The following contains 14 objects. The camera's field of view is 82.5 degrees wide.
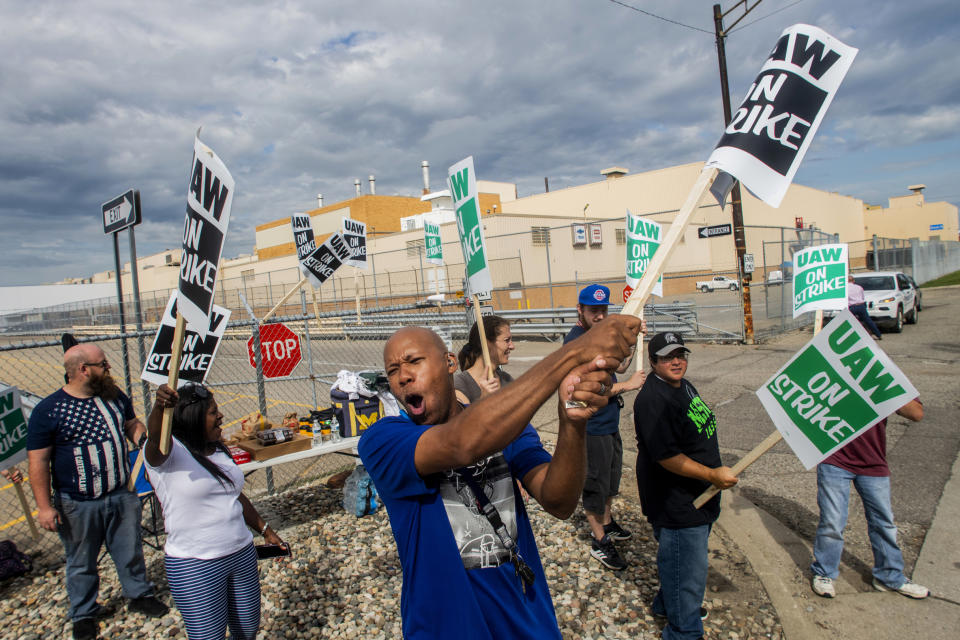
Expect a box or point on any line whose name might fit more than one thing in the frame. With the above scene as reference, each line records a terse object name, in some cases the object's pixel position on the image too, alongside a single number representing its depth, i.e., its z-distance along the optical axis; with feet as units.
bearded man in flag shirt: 11.73
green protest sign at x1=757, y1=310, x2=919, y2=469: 9.65
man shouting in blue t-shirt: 4.80
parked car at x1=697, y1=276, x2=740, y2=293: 113.42
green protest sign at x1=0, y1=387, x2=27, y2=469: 13.47
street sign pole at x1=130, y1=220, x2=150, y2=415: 17.42
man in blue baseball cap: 13.83
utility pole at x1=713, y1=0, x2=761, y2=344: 43.62
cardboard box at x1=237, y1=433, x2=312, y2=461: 15.62
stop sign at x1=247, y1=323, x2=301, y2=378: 20.84
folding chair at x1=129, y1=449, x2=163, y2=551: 14.74
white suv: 46.78
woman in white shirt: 8.94
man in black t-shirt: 9.69
